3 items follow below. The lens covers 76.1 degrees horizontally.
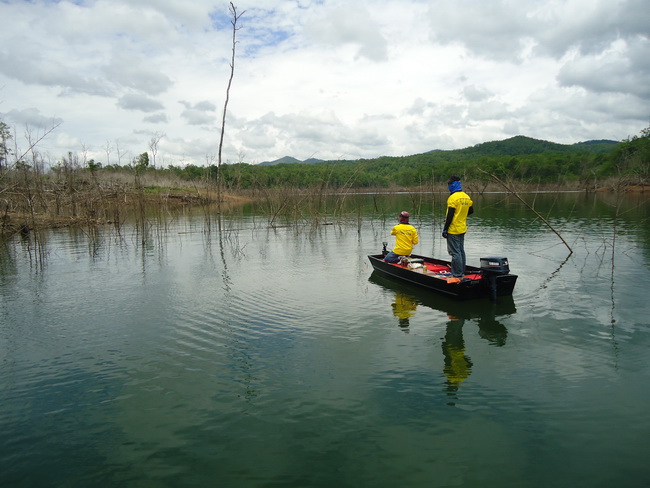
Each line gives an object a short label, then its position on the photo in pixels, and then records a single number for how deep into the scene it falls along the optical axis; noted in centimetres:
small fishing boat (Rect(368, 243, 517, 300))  955
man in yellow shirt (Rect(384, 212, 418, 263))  1223
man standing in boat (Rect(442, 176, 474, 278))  1009
